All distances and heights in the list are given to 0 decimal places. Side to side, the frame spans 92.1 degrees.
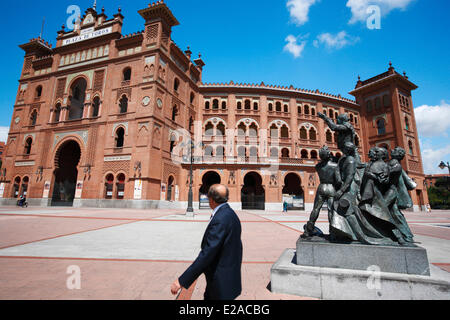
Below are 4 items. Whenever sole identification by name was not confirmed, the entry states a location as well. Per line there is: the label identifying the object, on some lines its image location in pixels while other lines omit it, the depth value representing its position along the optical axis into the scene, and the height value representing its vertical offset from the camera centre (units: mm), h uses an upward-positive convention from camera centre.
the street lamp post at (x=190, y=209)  13497 -714
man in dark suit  1750 -518
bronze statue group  3162 +67
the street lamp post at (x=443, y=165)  14719 +2369
